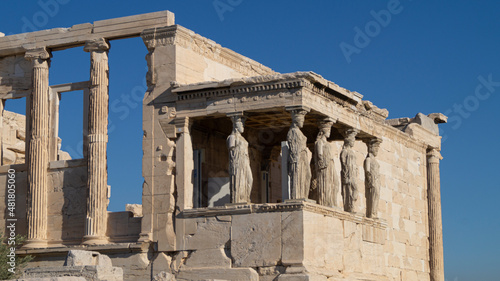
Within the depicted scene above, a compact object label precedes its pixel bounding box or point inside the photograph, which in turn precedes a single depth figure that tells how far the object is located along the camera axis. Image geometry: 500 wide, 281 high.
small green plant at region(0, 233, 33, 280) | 20.92
